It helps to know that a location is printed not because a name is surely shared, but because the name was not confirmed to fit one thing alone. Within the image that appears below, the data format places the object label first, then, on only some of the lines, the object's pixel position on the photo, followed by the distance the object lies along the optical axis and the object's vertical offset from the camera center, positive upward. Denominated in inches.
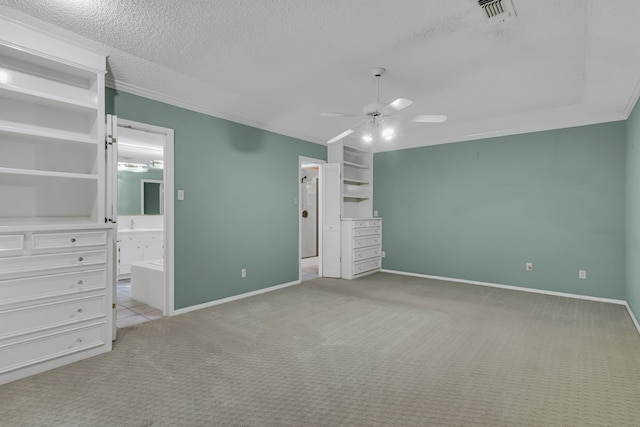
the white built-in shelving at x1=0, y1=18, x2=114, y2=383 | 89.2 +2.5
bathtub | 152.1 -33.6
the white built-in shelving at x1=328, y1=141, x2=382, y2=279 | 223.9 +0.8
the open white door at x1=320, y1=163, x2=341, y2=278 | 226.7 -2.3
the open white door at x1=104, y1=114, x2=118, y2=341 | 112.9 +12.5
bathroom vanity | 211.8 -22.0
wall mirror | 226.7 +26.1
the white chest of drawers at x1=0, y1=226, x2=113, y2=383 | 87.3 -24.2
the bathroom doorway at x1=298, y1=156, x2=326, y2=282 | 324.2 +3.8
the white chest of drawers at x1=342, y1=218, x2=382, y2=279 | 222.4 -21.7
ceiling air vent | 81.2 +53.6
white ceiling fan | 112.0 +38.0
